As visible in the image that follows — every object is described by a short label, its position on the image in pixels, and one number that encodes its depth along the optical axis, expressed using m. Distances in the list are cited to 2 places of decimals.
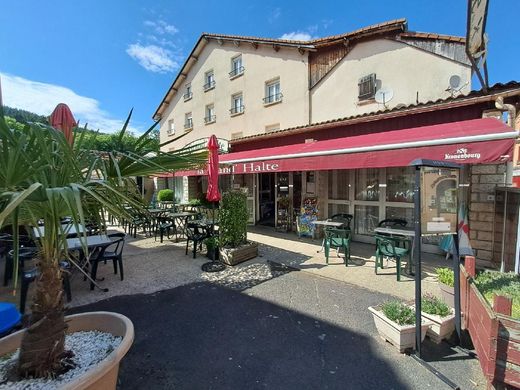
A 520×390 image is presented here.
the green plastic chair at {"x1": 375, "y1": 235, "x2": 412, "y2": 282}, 5.72
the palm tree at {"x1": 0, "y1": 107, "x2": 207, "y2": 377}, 1.70
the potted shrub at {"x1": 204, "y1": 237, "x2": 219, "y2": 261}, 7.09
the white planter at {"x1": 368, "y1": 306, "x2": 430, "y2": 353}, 3.35
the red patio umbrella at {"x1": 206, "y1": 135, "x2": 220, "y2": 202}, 7.01
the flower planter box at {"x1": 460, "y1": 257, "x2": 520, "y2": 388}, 2.34
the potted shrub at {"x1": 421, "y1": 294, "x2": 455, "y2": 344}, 3.53
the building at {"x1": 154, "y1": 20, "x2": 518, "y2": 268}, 6.11
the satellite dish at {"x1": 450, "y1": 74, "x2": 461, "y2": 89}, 9.20
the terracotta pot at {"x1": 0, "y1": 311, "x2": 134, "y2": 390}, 2.02
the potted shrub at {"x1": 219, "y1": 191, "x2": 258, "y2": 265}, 7.06
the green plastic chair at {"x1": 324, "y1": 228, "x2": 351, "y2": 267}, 6.75
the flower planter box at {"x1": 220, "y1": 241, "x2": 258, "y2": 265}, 6.89
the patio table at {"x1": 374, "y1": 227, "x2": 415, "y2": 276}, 5.99
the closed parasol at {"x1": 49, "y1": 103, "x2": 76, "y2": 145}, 3.27
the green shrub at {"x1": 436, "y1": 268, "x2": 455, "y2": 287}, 4.02
